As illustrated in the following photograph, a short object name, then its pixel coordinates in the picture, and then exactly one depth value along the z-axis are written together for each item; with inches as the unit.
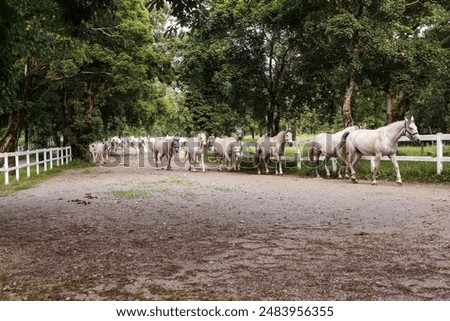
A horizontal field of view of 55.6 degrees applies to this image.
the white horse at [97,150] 1167.0
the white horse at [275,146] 769.4
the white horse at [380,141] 570.9
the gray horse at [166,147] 950.5
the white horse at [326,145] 685.2
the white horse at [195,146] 887.7
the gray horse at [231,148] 904.3
